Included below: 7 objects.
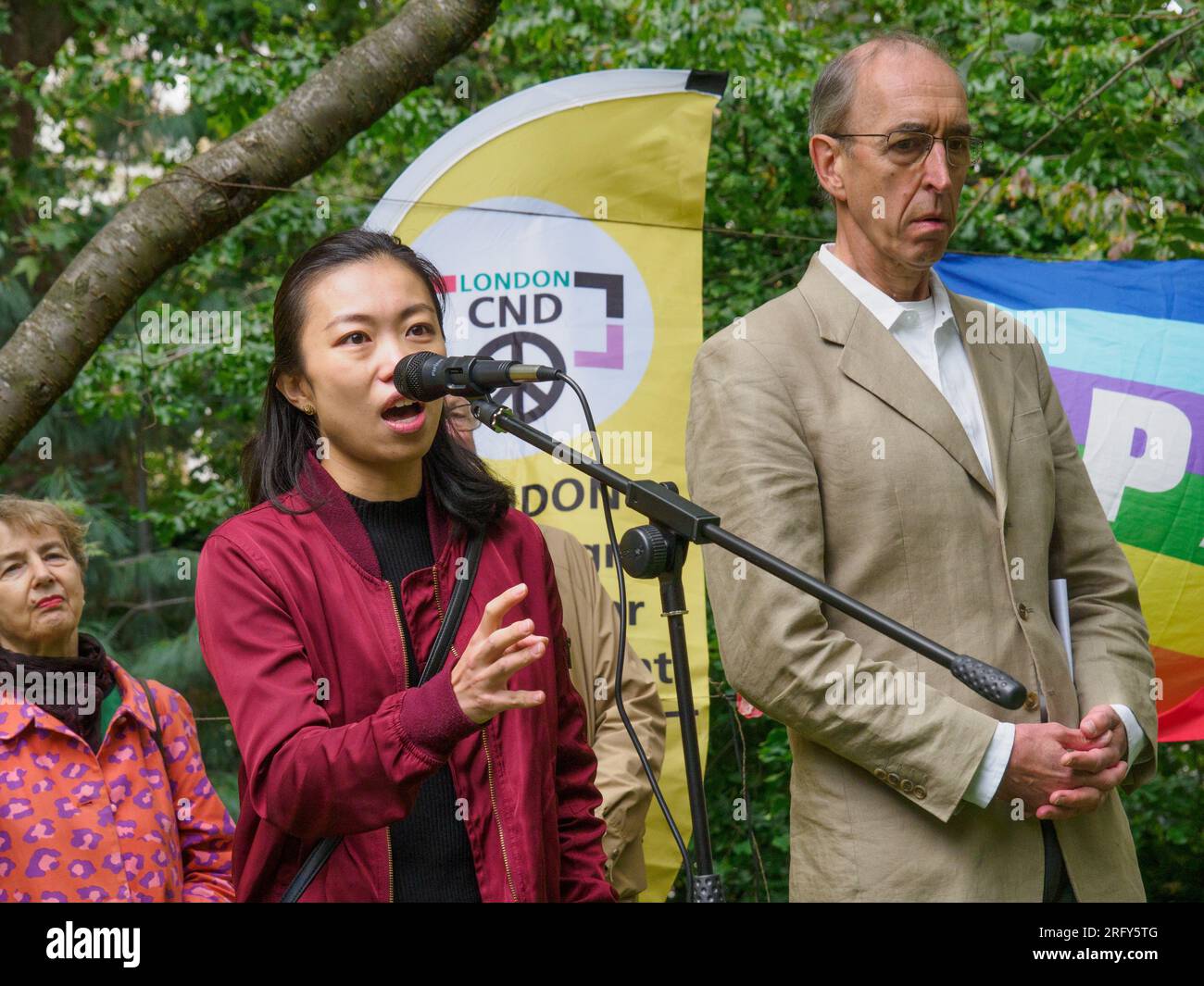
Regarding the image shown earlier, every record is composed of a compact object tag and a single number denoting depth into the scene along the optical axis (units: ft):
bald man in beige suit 7.18
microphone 5.98
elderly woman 8.85
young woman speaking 5.54
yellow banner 11.72
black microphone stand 5.42
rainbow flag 12.00
